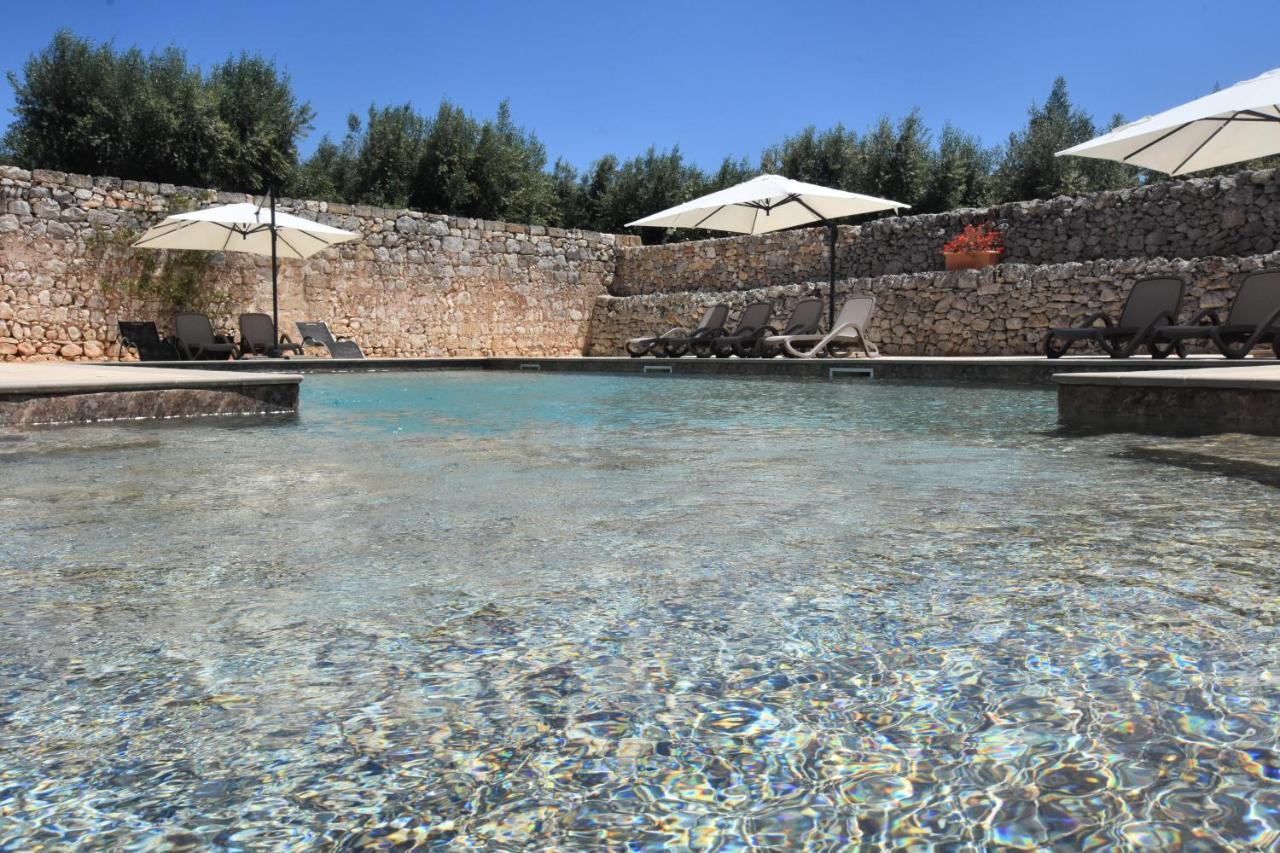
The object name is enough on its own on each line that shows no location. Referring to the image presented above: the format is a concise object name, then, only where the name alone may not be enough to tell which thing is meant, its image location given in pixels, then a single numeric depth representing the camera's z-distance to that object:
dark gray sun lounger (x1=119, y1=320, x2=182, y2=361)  11.99
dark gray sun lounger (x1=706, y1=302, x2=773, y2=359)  11.71
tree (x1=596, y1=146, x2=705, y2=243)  24.09
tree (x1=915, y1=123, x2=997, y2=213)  22.75
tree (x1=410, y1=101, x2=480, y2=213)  21.59
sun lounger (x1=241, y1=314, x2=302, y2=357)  12.55
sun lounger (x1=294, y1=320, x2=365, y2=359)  13.44
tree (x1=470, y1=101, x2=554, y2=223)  21.89
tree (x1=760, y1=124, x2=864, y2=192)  23.69
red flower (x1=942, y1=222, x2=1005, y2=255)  12.55
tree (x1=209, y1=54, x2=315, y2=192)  20.98
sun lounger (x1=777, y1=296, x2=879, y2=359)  10.84
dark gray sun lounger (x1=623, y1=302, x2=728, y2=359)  12.39
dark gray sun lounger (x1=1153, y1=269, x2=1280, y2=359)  7.21
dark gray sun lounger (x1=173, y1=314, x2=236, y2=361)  11.70
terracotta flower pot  12.32
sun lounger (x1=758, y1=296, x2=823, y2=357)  11.46
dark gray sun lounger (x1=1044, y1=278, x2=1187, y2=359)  8.11
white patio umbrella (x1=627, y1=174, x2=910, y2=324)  11.45
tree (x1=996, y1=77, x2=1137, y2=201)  21.59
